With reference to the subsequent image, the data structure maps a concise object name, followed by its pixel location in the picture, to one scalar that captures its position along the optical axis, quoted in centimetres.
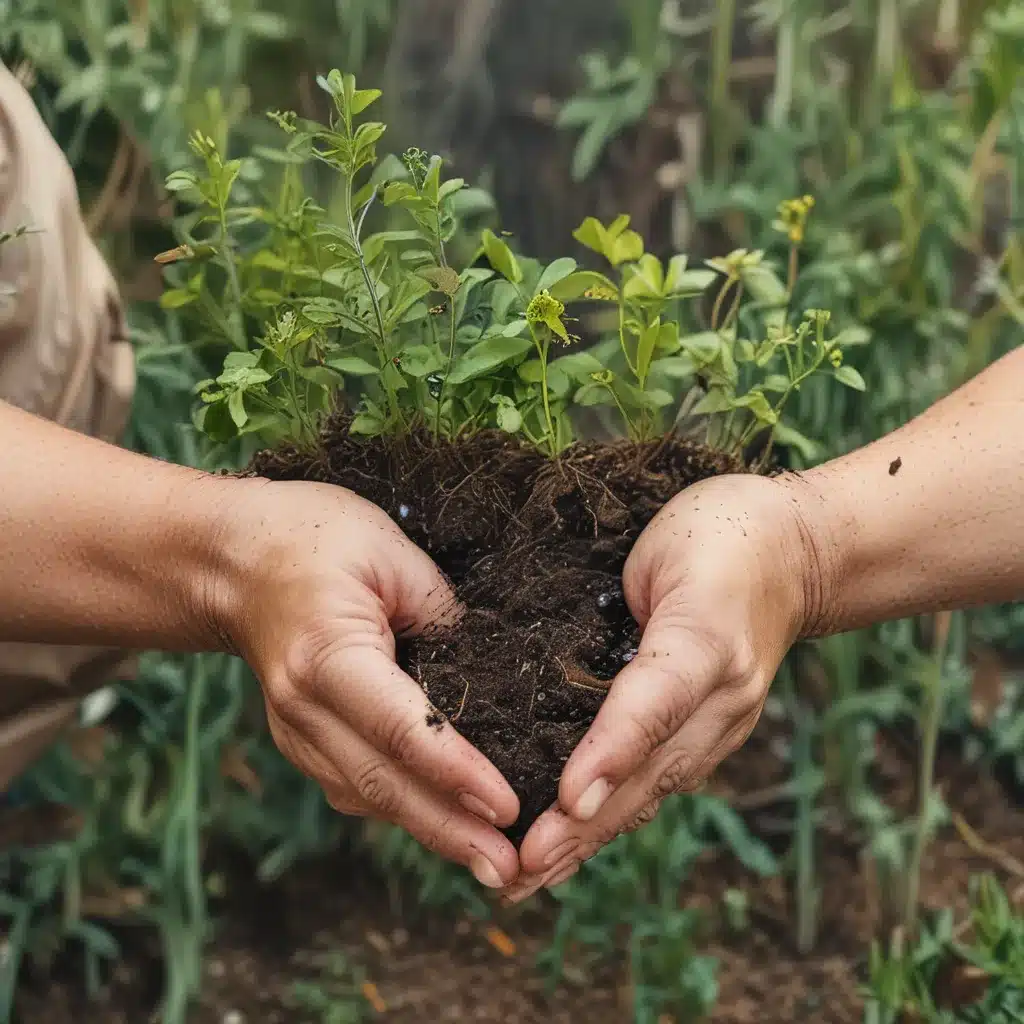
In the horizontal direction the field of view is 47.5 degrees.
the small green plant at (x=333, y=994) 147
